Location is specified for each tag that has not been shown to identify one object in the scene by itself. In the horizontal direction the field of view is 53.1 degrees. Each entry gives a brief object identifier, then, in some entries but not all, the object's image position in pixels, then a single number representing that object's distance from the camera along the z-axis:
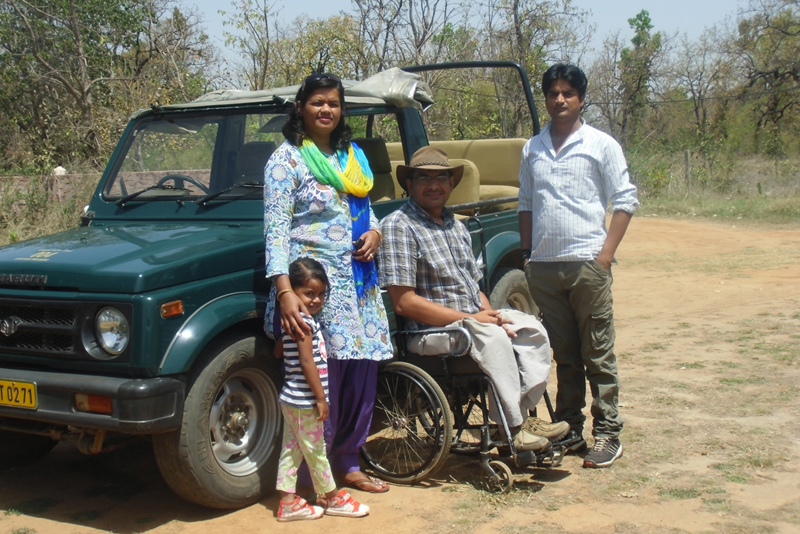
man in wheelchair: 3.69
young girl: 3.40
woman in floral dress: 3.46
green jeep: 3.20
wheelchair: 3.71
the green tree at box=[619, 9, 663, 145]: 31.06
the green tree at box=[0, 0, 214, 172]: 13.88
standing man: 3.96
